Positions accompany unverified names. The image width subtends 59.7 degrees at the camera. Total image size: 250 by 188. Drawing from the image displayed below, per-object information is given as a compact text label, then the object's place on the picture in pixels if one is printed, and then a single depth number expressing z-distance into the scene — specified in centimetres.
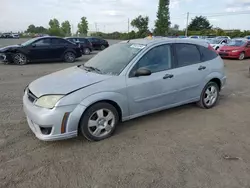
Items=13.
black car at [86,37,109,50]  2218
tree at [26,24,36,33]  9558
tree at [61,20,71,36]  7868
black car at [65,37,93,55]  1803
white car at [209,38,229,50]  1751
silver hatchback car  309
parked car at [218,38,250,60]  1477
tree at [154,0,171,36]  5475
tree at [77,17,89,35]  6769
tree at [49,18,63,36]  6506
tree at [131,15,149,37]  6138
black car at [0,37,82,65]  1100
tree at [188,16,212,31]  7050
